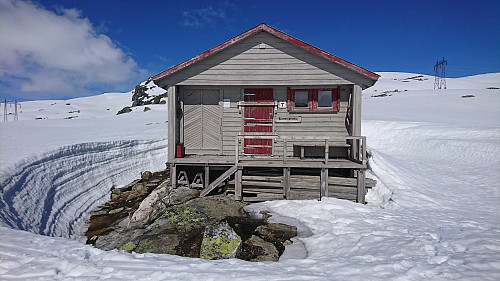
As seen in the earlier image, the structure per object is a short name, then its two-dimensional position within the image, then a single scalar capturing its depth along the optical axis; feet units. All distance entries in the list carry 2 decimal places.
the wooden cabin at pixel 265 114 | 27.81
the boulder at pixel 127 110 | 143.89
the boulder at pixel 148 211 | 27.14
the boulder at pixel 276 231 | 19.14
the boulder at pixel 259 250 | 16.25
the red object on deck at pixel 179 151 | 32.19
